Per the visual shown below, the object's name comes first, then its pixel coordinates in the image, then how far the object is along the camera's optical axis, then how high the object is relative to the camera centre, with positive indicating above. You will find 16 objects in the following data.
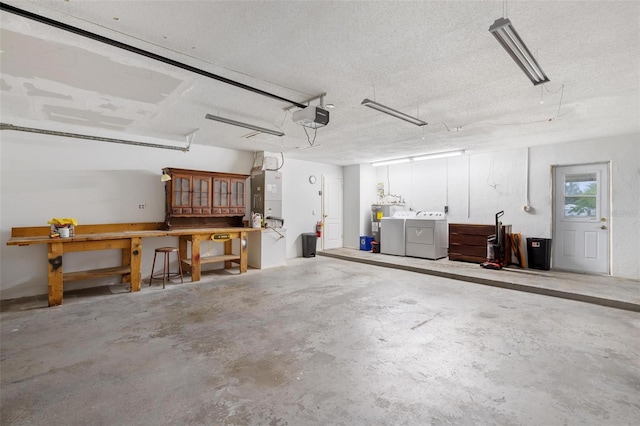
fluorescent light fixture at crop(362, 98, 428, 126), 3.32 +1.28
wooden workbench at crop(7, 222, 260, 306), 4.10 -0.50
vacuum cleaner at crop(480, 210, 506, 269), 6.20 -0.79
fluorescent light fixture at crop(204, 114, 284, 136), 4.01 +1.34
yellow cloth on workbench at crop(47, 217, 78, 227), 4.20 -0.14
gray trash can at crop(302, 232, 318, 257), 7.95 -0.83
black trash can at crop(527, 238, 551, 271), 5.99 -0.83
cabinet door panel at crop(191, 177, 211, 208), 5.68 +0.41
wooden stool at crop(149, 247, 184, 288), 5.13 -1.01
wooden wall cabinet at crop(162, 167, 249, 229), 5.46 +0.28
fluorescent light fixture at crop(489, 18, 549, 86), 1.93 +1.25
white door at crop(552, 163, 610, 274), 5.65 -0.10
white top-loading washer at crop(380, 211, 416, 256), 7.77 -0.55
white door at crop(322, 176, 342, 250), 8.79 +0.03
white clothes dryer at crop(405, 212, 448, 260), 7.18 -0.57
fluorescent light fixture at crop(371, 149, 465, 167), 6.88 +1.42
